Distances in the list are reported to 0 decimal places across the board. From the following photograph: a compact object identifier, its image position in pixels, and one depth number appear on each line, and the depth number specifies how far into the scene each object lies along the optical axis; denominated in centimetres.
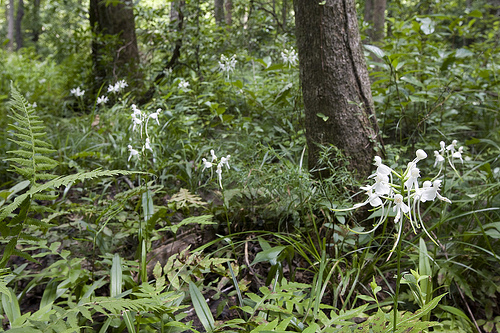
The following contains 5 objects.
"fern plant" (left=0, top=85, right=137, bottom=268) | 120
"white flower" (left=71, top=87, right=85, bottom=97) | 418
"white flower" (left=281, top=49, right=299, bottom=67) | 320
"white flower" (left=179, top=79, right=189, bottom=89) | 340
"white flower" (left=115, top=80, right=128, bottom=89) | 404
